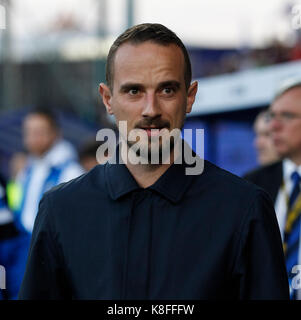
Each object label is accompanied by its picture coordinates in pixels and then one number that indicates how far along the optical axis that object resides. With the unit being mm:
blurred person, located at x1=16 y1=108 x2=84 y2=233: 10469
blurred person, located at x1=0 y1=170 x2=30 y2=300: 6387
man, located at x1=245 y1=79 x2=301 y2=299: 6465
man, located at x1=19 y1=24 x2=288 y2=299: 3299
